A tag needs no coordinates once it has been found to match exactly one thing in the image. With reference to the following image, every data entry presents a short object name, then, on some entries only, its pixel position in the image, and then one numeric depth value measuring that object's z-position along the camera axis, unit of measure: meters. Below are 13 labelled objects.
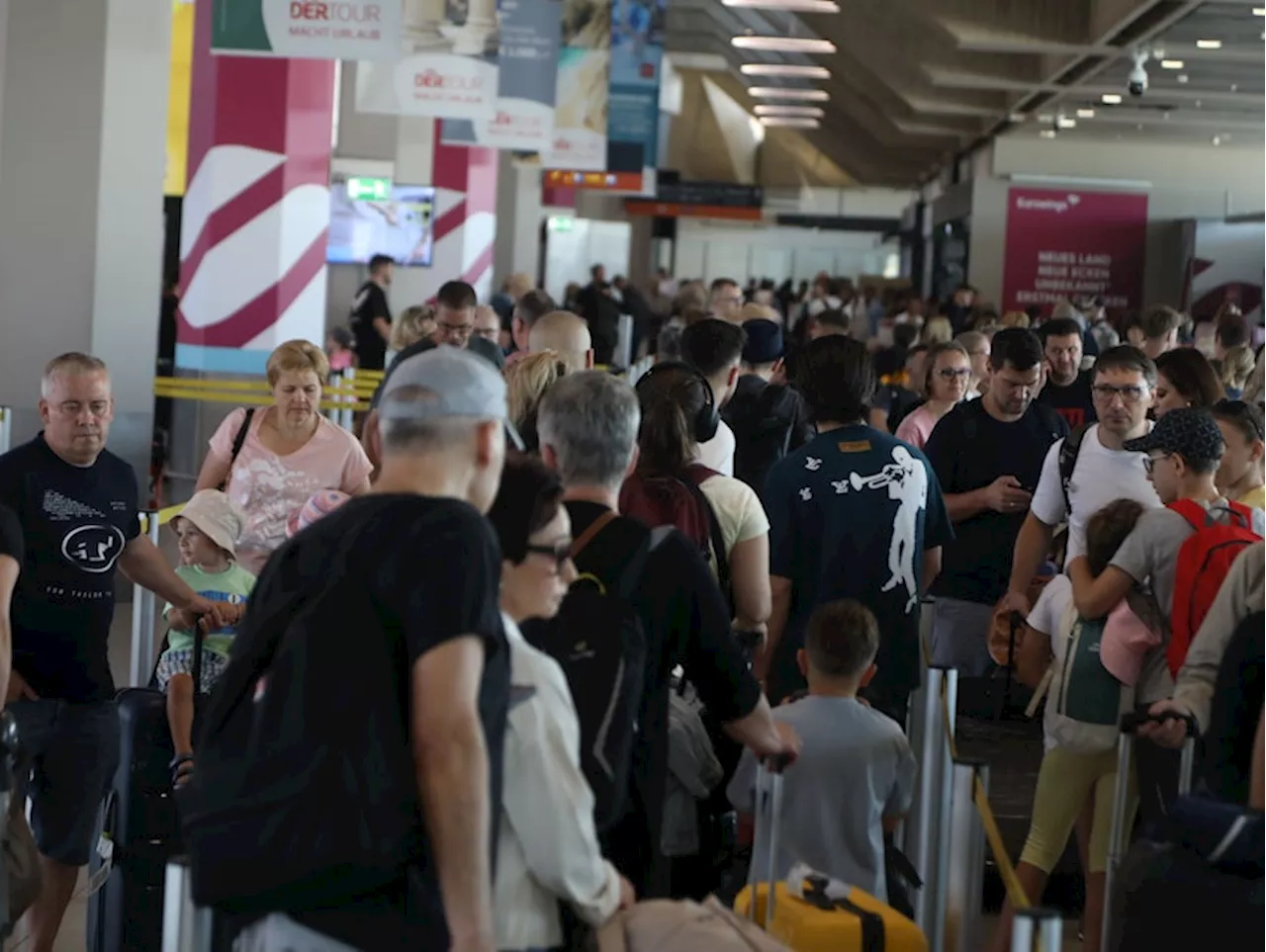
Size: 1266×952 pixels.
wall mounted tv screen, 24.41
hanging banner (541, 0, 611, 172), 22.23
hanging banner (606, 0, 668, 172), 27.19
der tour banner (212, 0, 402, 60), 12.18
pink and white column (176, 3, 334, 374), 14.59
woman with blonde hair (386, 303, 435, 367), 10.24
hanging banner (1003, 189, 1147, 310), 28.86
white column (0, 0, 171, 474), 11.73
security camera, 18.80
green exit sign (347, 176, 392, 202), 24.12
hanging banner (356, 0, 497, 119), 16.20
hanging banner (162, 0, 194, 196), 20.86
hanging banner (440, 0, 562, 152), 18.03
